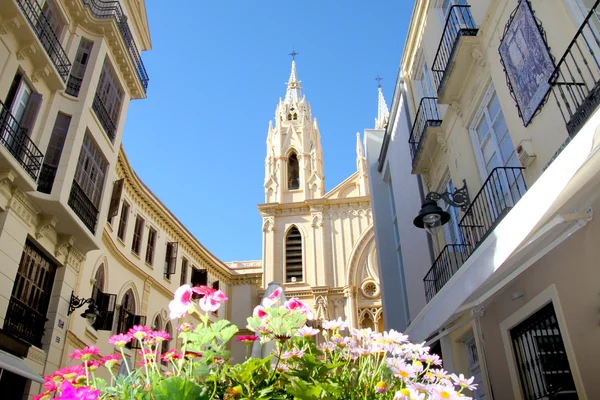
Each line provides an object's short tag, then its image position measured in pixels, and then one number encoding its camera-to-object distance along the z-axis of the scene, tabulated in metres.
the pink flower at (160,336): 2.68
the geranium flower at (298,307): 2.71
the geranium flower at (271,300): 2.83
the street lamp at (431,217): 7.51
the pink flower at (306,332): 2.83
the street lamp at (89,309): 12.84
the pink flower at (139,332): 2.54
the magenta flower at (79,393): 1.91
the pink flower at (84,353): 2.56
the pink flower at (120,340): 2.61
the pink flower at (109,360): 2.62
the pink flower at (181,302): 2.60
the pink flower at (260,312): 2.73
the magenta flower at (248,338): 2.73
